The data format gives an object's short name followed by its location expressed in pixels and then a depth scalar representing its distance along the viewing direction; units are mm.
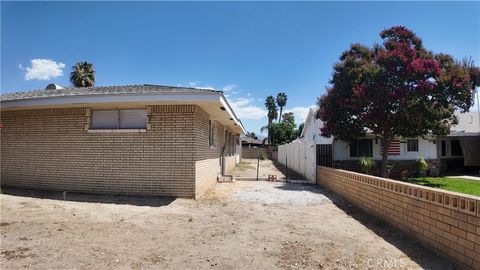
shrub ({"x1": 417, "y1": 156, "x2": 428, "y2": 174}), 18875
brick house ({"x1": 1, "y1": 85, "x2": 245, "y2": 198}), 9688
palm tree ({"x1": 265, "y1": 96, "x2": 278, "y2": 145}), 82625
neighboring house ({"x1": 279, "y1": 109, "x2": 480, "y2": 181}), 18172
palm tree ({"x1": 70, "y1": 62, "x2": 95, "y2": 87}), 35969
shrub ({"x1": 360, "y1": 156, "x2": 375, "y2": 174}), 16766
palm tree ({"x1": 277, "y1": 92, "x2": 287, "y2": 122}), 84212
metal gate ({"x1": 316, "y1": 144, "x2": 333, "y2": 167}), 18031
